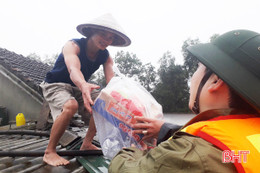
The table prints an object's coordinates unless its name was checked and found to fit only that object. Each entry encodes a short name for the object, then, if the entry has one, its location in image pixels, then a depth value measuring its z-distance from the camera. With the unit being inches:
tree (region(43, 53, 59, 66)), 1584.6
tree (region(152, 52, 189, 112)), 1031.0
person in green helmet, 27.5
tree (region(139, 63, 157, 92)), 1205.7
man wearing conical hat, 81.9
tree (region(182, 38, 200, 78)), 1050.1
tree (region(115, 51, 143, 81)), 1309.1
